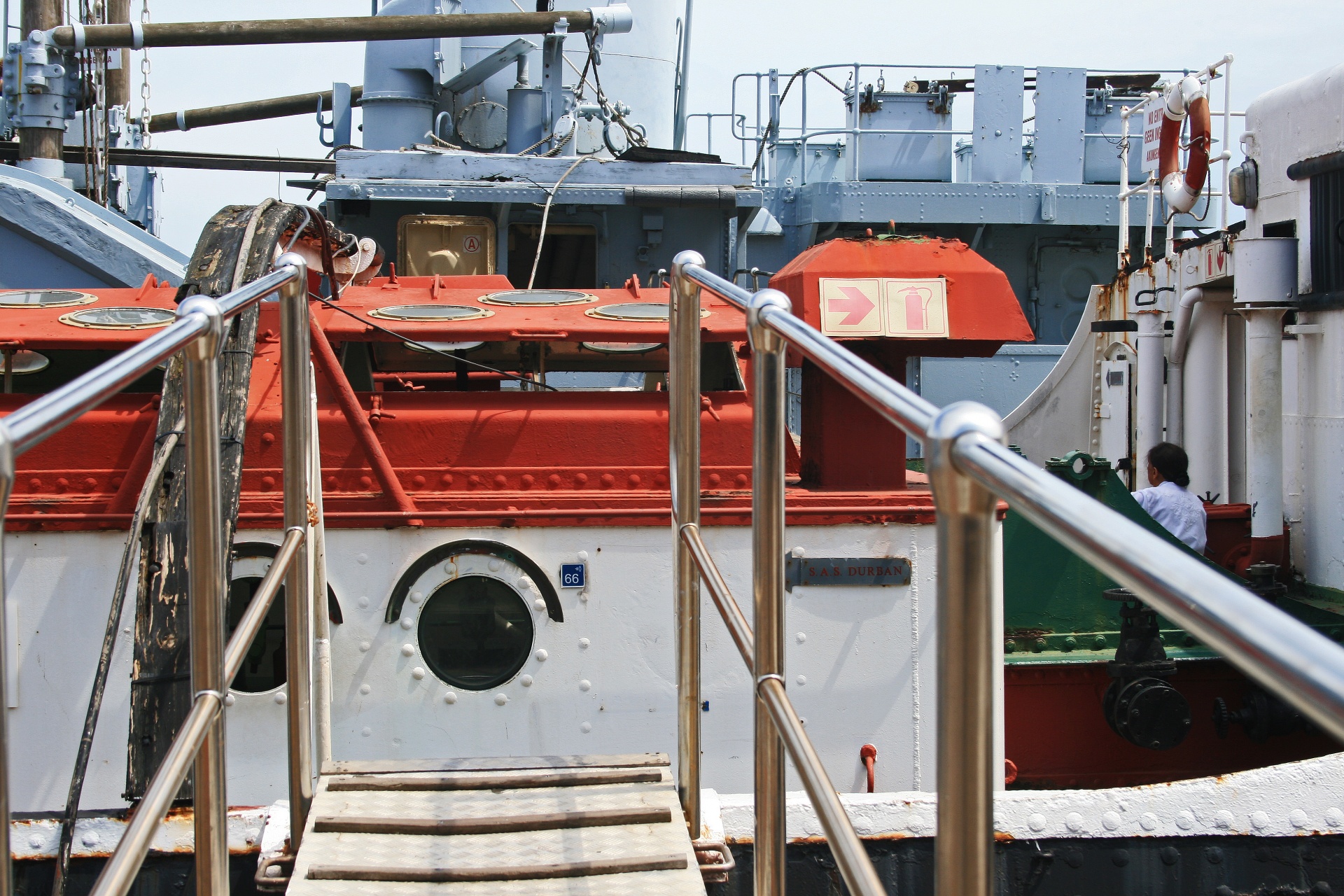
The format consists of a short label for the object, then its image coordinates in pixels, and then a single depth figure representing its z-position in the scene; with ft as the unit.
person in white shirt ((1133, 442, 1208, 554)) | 22.12
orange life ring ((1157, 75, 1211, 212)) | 26.37
